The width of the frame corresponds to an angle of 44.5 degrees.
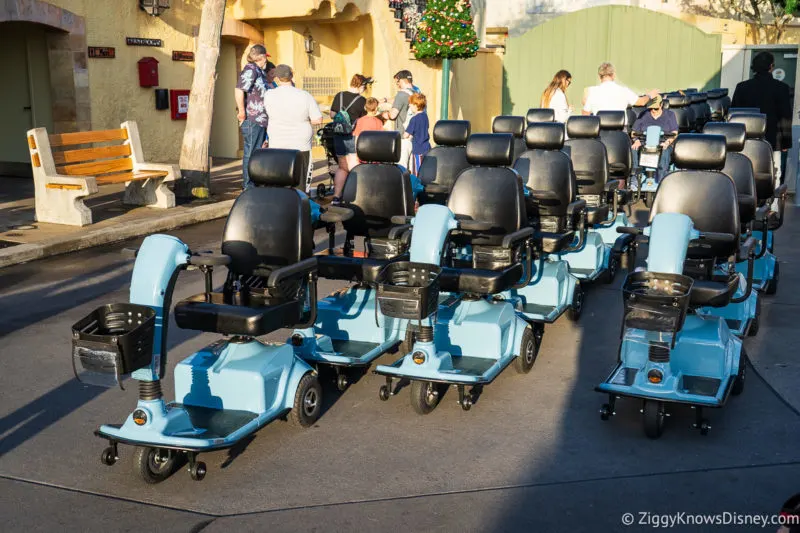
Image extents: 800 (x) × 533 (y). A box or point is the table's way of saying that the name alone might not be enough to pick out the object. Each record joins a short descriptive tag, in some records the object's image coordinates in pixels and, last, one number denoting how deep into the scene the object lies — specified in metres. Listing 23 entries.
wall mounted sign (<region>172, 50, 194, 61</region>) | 14.48
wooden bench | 9.92
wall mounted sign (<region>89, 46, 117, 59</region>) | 13.05
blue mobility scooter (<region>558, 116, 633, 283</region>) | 8.26
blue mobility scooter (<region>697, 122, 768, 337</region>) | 6.36
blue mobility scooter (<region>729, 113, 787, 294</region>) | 7.77
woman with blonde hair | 11.42
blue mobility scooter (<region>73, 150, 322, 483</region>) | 4.27
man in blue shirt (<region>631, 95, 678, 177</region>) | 11.78
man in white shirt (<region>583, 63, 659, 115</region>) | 11.45
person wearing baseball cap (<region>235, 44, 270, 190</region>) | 10.53
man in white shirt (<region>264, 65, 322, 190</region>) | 9.62
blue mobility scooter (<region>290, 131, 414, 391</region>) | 5.72
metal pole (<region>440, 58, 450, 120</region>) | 18.03
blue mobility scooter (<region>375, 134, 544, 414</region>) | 5.23
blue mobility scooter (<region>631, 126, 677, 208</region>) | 11.41
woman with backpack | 11.73
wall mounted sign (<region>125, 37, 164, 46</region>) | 13.60
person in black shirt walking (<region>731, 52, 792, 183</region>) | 11.58
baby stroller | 12.09
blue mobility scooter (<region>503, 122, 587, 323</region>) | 6.91
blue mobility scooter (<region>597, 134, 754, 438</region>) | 4.87
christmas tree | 17.52
